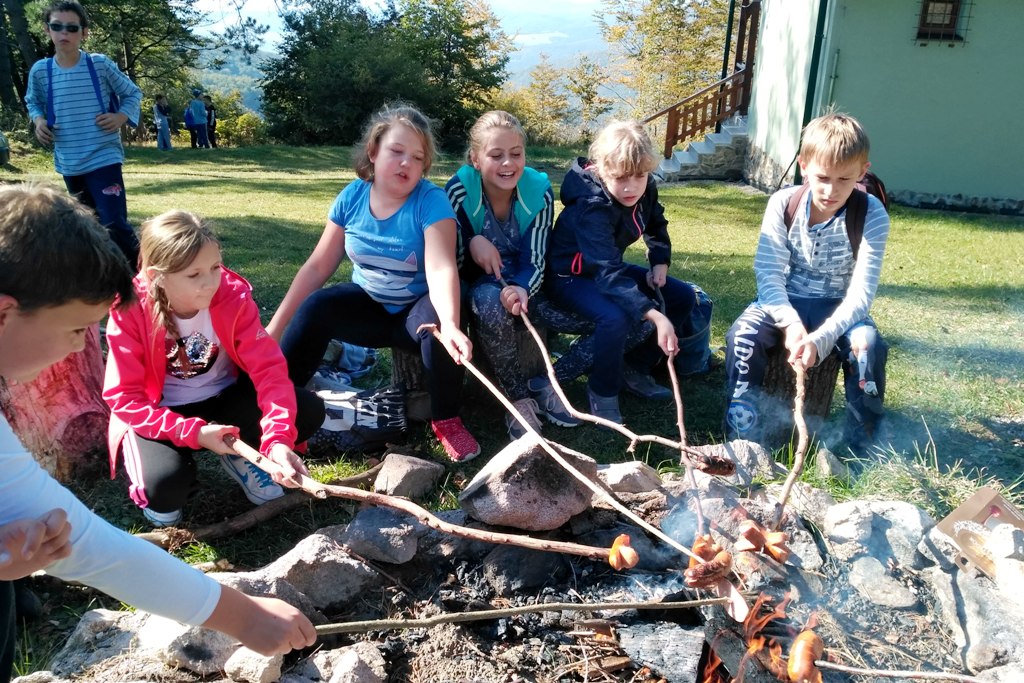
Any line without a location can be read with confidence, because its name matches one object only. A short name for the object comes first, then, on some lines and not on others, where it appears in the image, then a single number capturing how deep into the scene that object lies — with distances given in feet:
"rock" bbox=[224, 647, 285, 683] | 6.57
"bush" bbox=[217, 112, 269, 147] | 78.94
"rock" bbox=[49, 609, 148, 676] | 7.04
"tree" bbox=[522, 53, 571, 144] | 79.36
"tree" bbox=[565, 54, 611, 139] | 80.74
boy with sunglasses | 15.93
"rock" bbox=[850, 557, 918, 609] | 7.16
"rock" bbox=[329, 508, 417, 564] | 7.88
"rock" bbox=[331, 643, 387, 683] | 6.47
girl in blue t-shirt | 10.97
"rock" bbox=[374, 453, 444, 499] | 9.57
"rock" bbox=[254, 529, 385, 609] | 7.54
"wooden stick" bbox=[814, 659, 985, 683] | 5.80
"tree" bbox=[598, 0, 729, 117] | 68.23
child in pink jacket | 8.59
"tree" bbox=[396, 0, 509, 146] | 68.74
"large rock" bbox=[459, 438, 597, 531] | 7.82
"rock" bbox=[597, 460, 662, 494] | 8.72
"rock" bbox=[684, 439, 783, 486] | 9.07
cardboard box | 7.29
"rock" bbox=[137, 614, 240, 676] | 6.85
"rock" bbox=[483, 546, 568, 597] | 7.63
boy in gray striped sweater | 10.18
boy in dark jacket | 11.30
